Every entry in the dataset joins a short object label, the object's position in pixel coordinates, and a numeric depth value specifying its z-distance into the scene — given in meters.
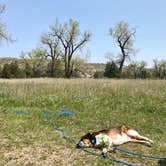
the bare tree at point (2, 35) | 21.18
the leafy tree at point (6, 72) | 33.76
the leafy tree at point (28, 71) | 38.05
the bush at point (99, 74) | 36.61
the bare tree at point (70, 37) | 34.88
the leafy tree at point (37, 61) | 38.21
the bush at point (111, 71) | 32.09
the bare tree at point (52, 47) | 36.45
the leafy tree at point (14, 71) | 34.16
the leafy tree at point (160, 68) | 47.31
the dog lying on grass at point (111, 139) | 3.79
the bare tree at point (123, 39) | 34.57
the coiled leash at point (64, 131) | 3.44
